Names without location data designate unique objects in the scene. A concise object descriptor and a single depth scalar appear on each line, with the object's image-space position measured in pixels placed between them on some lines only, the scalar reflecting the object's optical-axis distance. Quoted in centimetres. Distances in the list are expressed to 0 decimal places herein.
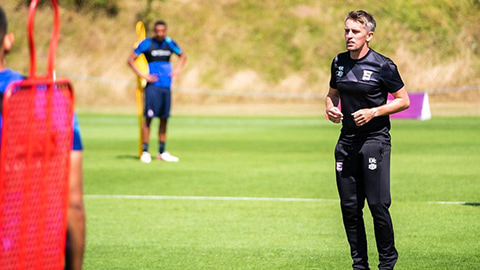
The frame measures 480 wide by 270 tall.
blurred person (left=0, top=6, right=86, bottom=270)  817
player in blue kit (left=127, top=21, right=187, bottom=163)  3347
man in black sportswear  1391
